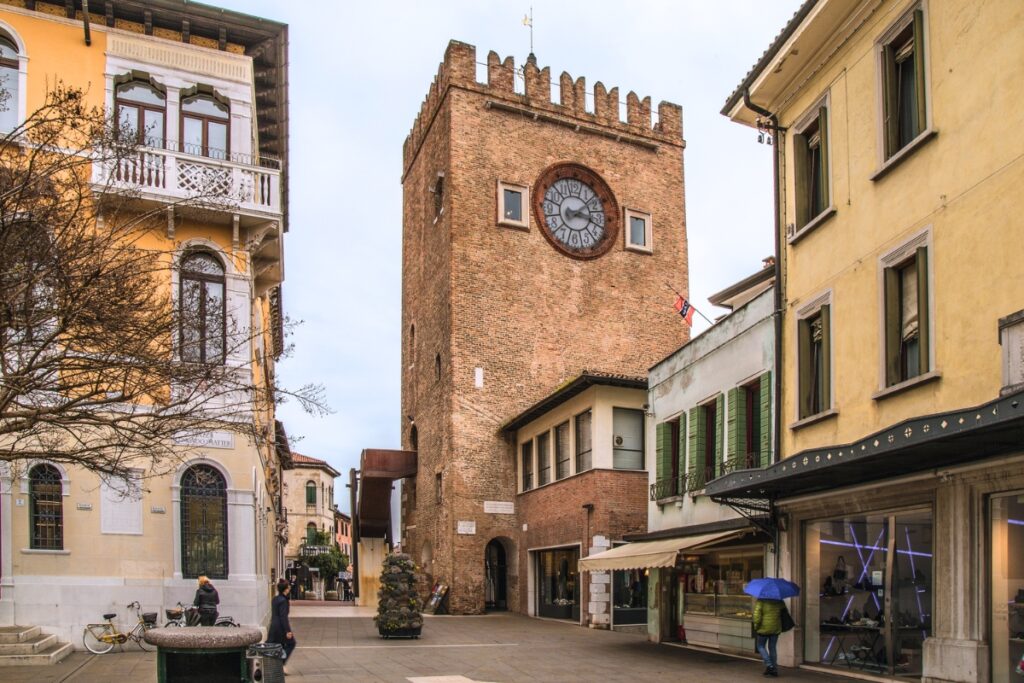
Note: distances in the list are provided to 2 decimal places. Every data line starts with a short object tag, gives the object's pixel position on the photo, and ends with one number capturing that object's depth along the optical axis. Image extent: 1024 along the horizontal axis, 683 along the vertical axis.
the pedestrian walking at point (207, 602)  18.11
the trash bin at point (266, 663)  10.16
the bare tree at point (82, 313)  11.82
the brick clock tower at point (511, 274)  34.56
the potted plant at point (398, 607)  22.64
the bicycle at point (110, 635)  18.20
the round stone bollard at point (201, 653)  9.50
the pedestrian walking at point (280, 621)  14.28
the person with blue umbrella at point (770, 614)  15.15
